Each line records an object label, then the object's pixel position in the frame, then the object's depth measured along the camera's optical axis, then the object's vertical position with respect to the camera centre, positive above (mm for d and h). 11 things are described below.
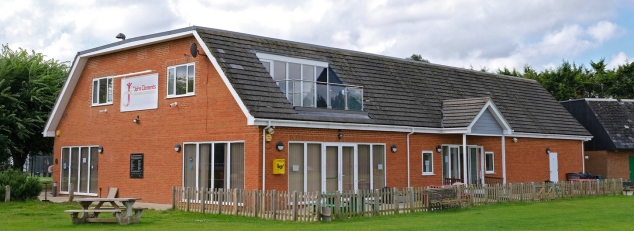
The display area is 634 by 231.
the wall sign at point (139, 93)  23875 +2853
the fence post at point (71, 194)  24312 -669
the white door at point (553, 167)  31741 +332
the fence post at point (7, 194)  23656 -646
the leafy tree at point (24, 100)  32312 +3538
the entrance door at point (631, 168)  36719 +328
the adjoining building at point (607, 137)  35719 +1897
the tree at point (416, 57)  76294 +12823
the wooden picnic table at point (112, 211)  16656 -911
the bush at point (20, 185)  24250 -349
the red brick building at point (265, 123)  21047 +1765
